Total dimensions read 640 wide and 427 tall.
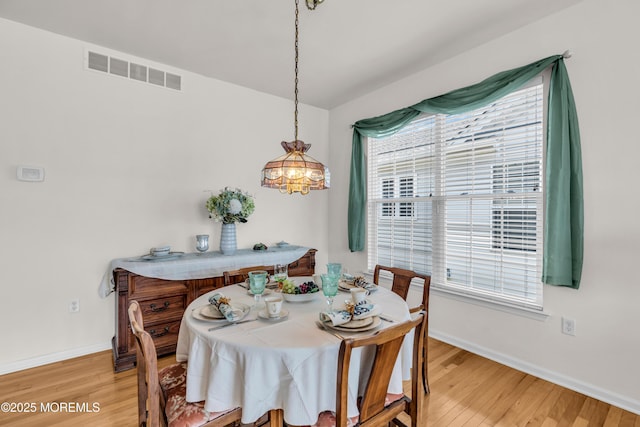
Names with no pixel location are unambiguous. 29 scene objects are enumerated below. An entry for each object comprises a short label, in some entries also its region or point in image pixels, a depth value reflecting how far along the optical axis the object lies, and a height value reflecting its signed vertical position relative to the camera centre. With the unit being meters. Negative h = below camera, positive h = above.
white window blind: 2.53 +0.12
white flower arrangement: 3.17 +0.05
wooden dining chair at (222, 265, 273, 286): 2.28 -0.51
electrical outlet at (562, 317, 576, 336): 2.27 -0.87
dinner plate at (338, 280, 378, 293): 2.10 -0.54
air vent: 2.83 +1.40
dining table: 1.23 -0.68
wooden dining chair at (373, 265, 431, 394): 2.17 -0.60
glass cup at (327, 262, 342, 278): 2.10 -0.41
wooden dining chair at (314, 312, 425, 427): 1.13 -0.74
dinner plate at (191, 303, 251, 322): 1.52 -0.54
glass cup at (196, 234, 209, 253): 3.22 -0.34
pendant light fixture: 1.93 +0.25
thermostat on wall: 2.53 +0.31
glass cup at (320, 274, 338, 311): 1.68 -0.42
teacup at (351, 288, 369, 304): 1.70 -0.49
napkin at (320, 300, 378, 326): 1.43 -0.51
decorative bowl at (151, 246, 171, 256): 2.90 -0.40
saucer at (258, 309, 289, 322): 1.54 -0.55
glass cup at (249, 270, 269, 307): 1.77 -0.43
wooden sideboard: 2.54 -0.85
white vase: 3.26 -0.32
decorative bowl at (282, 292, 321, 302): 1.82 -0.53
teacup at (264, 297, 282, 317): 1.53 -0.50
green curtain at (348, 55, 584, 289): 2.21 +0.24
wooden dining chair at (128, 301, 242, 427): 1.22 -0.86
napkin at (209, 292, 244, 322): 1.49 -0.51
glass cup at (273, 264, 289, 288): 1.96 -0.43
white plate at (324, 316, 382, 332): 1.40 -0.55
